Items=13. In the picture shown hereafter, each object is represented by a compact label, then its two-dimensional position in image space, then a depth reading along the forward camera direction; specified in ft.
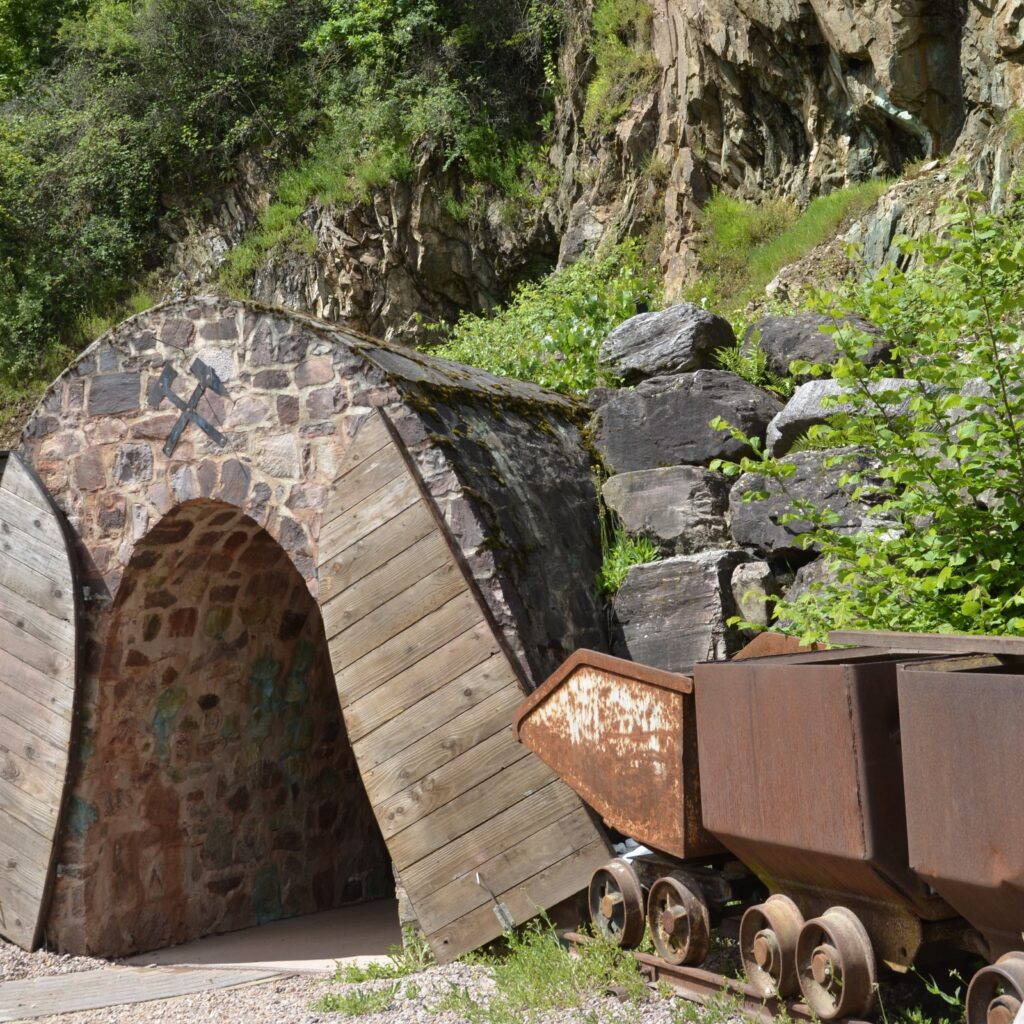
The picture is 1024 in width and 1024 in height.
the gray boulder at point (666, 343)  21.47
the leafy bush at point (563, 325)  24.88
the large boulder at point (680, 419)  19.79
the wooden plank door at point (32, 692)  20.04
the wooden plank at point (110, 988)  17.52
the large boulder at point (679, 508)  19.03
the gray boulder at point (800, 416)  18.67
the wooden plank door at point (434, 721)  15.51
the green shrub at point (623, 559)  18.95
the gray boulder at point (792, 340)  20.22
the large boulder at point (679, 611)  17.66
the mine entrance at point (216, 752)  20.57
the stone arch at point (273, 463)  17.12
